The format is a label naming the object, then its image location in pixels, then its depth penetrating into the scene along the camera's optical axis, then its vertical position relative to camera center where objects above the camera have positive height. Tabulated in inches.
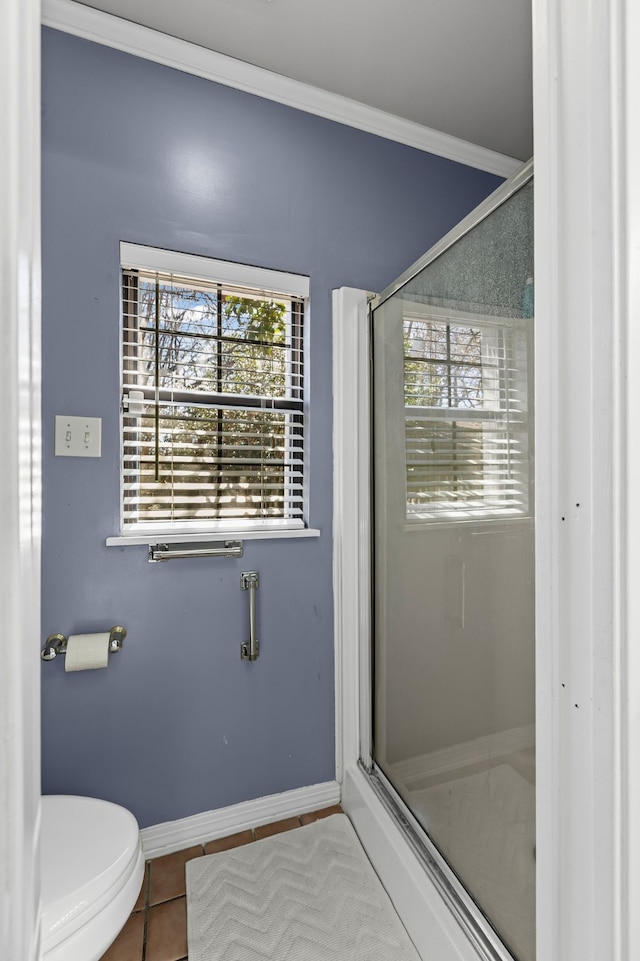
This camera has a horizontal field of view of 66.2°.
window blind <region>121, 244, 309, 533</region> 60.8 +11.6
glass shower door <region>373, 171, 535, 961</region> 38.2 -7.1
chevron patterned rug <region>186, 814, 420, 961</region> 47.2 -44.6
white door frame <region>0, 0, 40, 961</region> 11.9 +0.1
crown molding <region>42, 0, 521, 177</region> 55.4 +52.3
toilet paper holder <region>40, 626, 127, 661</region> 53.7 -18.0
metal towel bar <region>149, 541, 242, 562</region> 59.1 -8.3
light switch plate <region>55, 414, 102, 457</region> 55.1 +5.3
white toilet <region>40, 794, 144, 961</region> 34.5 -30.2
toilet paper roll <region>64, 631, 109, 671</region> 52.6 -18.3
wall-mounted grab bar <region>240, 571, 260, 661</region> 63.2 -17.9
